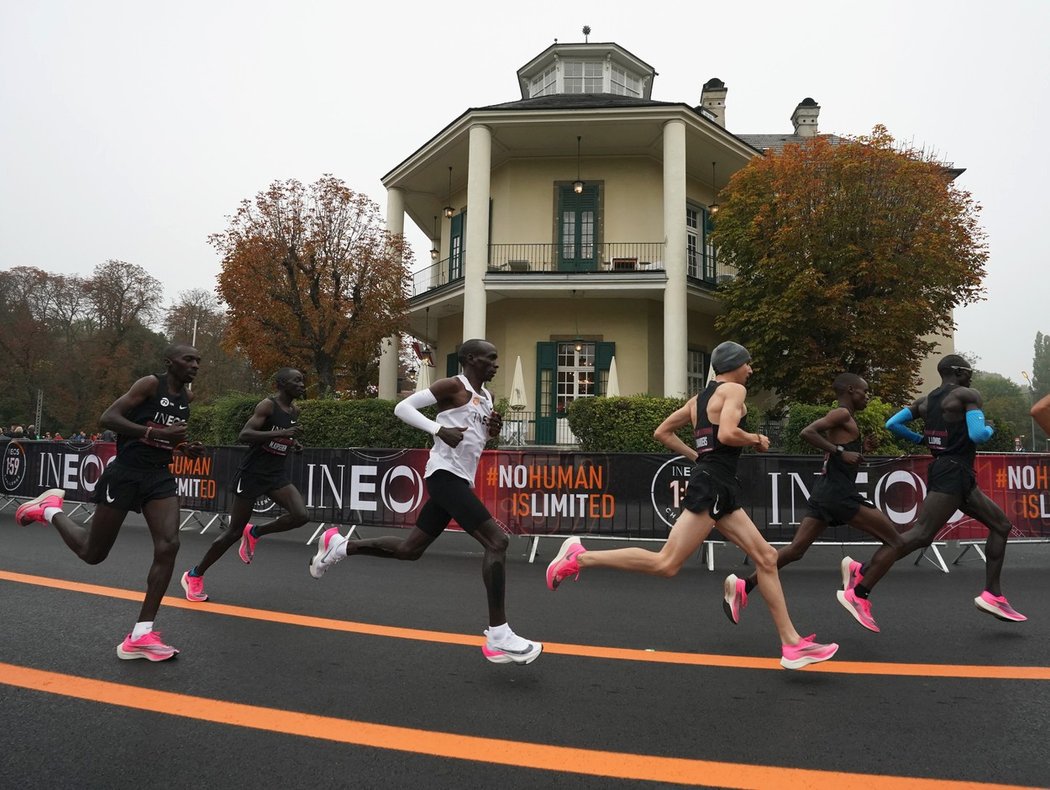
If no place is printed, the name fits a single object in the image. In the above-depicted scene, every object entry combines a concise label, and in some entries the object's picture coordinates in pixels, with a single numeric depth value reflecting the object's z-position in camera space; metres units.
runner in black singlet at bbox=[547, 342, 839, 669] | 3.65
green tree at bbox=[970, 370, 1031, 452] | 17.77
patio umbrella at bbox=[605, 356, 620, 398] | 16.91
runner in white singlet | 3.61
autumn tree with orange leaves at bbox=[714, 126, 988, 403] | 16.94
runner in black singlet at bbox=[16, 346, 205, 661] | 3.83
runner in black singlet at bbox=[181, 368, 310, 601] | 5.65
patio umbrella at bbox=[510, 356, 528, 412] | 16.84
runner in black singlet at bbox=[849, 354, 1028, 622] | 4.66
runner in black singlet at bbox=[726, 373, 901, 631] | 4.79
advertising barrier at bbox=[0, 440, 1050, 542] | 7.61
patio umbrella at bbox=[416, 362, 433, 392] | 20.99
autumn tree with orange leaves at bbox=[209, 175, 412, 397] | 18.00
